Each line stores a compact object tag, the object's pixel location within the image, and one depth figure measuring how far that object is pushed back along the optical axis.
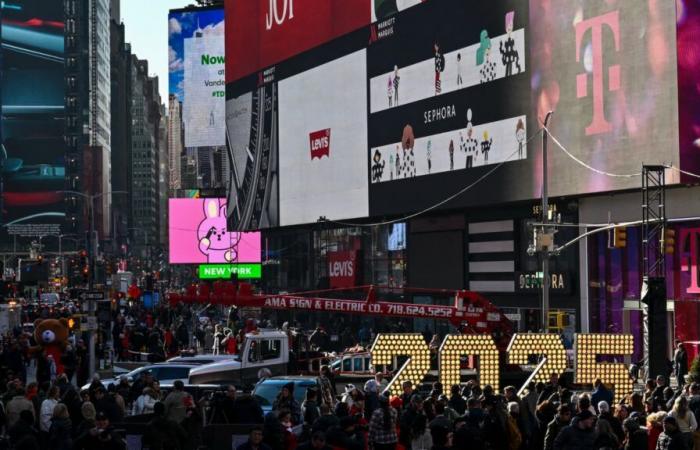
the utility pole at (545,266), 43.91
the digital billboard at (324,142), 81.12
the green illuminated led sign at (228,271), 124.50
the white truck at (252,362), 36.62
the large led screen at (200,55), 147.88
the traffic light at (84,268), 52.78
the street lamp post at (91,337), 43.12
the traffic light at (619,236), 40.67
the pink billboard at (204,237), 124.06
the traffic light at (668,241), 38.12
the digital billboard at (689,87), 50.59
